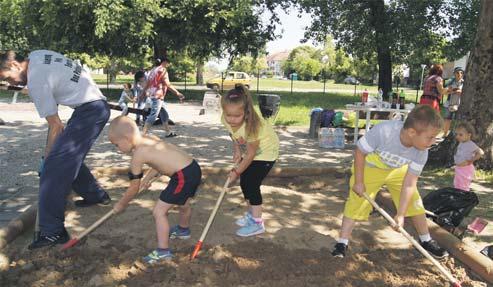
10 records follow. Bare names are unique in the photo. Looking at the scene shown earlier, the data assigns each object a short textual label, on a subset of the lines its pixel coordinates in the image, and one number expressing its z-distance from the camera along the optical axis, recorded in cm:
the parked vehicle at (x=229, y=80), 3250
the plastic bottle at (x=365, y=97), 935
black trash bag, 426
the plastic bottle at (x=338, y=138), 878
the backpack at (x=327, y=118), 941
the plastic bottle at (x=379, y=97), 940
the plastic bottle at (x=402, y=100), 904
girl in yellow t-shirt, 360
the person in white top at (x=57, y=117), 343
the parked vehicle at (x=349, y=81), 6092
